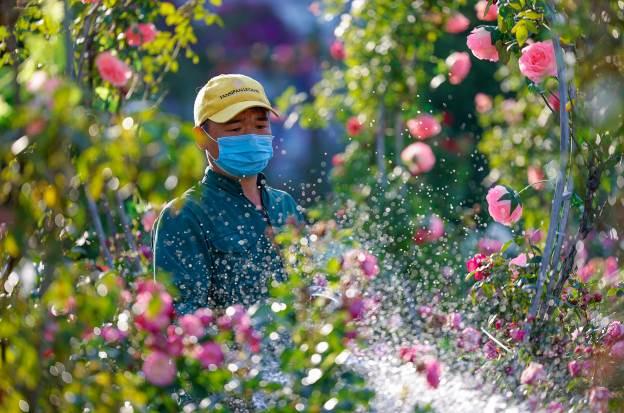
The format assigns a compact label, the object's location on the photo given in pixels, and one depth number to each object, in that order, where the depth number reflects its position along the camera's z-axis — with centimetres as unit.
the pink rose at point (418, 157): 1063
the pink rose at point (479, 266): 570
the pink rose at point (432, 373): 432
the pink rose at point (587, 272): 643
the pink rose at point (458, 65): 1044
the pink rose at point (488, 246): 714
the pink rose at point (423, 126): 1092
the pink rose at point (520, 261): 571
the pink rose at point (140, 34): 781
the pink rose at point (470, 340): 538
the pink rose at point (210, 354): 356
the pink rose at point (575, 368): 484
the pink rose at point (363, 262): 578
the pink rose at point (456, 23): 1104
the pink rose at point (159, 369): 337
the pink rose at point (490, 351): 529
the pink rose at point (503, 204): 561
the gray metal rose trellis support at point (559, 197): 518
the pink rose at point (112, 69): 646
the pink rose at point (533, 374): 452
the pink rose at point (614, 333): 506
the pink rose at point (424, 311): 571
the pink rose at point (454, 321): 560
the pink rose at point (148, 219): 770
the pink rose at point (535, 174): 1005
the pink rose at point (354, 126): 1180
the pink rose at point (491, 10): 811
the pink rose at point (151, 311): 293
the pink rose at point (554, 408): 450
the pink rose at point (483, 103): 1250
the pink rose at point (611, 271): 576
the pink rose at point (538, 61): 534
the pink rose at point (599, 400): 437
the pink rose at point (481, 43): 566
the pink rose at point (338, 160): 1234
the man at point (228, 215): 555
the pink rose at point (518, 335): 521
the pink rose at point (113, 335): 378
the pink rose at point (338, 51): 1190
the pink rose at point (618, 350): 491
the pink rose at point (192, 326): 371
